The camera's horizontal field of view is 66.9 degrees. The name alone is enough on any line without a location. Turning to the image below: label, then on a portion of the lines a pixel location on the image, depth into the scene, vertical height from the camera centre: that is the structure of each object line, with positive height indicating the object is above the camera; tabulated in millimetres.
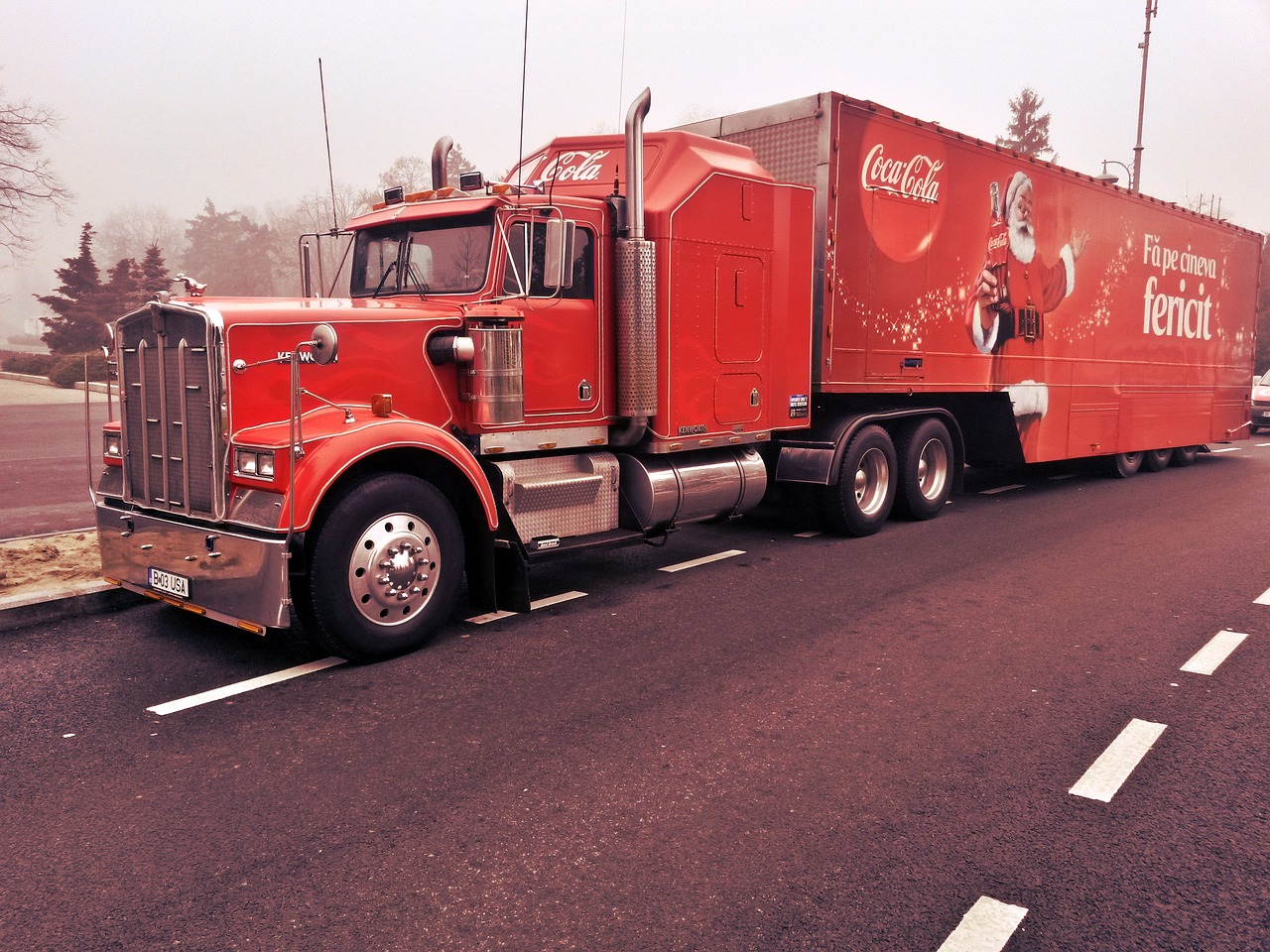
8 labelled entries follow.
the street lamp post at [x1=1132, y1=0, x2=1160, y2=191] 28969 +8765
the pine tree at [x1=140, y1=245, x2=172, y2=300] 45312 +4897
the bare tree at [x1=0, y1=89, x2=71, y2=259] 18828 +4319
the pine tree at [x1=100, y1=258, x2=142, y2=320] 44812 +4009
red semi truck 5164 +76
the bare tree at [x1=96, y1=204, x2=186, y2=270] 83375 +12355
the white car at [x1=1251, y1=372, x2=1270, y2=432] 21953 -505
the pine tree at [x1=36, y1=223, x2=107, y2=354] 42625 +3088
